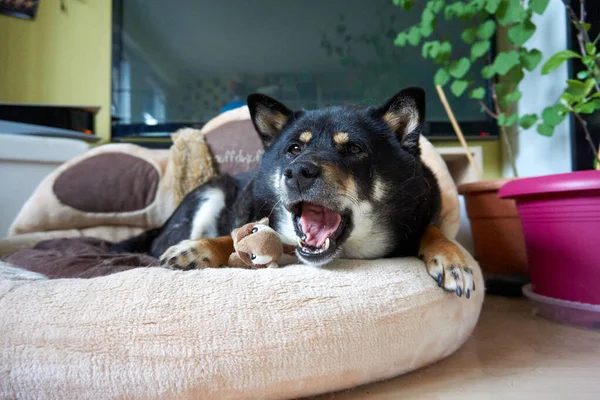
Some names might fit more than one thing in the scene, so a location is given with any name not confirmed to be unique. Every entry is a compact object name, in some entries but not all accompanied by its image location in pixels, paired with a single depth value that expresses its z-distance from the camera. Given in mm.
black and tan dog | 861
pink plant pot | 1107
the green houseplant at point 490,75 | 1627
